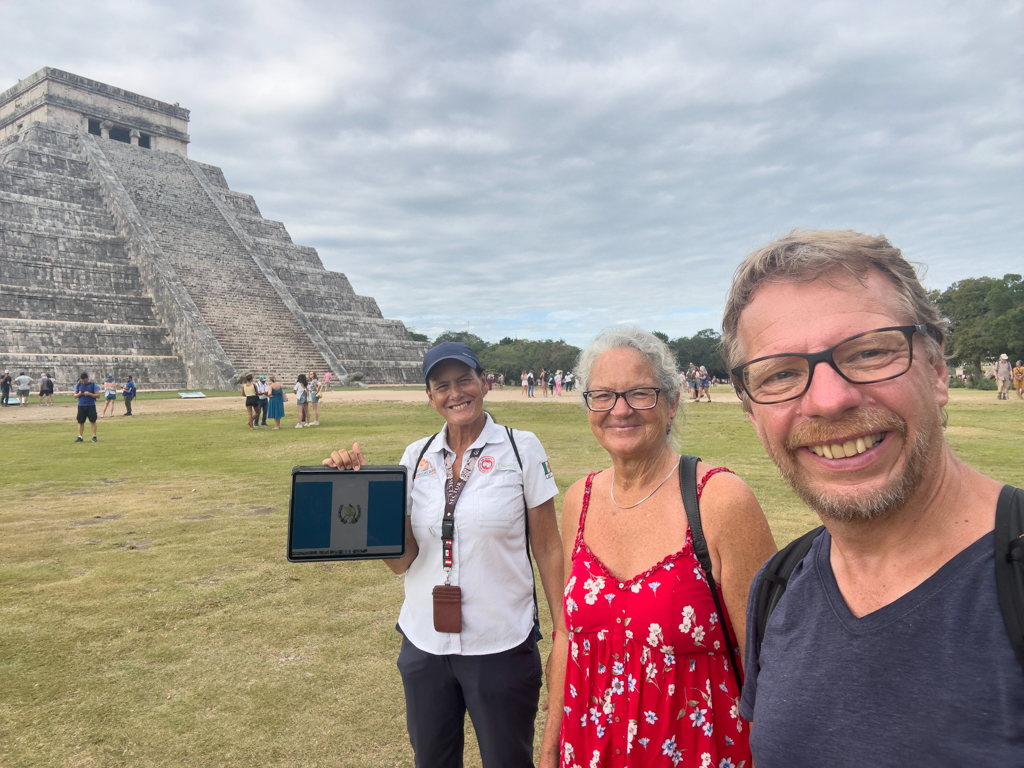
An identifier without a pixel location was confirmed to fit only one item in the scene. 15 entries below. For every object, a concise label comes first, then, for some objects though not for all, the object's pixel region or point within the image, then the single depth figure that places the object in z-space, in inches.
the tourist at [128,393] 730.2
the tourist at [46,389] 832.3
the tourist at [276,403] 605.0
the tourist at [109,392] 724.7
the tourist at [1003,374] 866.1
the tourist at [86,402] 495.8
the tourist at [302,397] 612.7
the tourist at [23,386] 848.0
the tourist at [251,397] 592.1
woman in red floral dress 68.0
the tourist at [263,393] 631.8
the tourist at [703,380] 976.9
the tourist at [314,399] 632.4
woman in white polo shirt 89.8
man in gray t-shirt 40.1
